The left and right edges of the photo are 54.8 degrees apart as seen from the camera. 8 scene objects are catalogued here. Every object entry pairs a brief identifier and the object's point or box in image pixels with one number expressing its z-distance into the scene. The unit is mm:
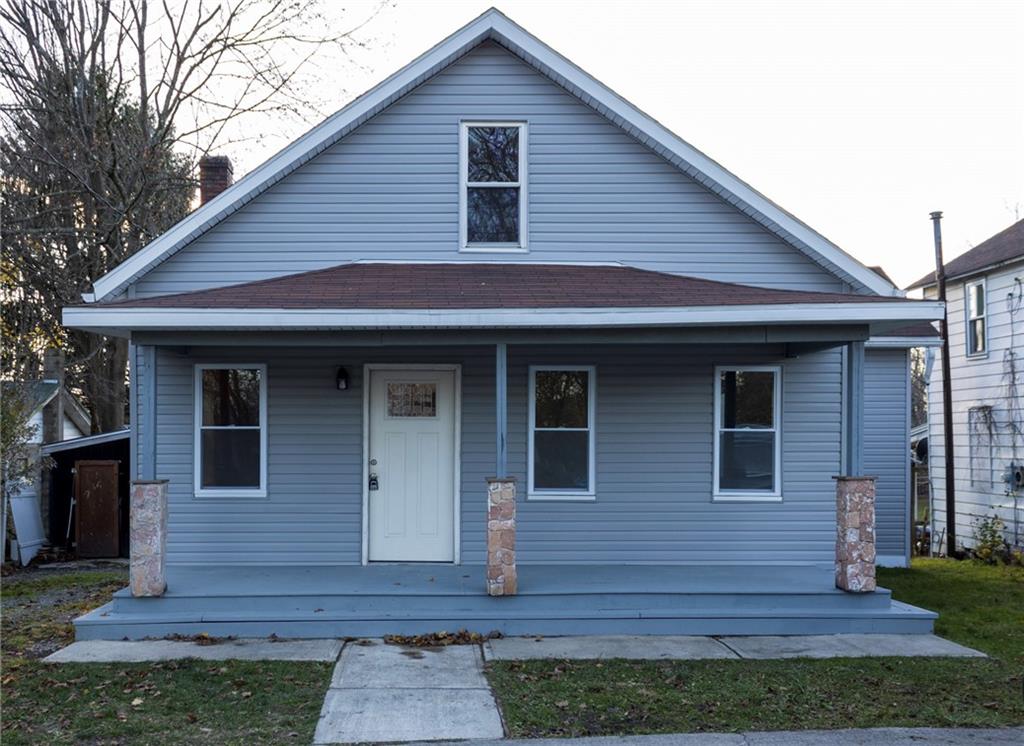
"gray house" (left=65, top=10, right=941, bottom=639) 10570
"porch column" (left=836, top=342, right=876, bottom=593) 9023
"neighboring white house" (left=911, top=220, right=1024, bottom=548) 15461
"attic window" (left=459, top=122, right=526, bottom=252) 10820
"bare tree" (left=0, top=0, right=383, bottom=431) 17750
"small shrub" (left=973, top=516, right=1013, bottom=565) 15344
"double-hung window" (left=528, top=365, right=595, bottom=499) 10711
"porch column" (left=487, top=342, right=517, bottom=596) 8867
